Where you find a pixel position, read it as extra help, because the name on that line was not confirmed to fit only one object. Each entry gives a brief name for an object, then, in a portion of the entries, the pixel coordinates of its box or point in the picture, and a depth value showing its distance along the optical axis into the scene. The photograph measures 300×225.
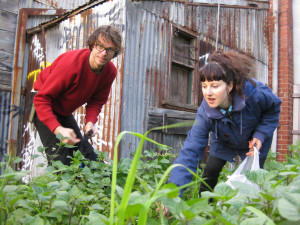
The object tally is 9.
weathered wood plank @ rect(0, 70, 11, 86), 5.95
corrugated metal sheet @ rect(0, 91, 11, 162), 5.95
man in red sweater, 2.36
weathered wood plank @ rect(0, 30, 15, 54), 5.95
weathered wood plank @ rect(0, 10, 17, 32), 5.94
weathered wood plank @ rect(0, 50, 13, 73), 5.96
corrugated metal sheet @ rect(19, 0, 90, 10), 6.91
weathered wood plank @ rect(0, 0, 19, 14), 5.95
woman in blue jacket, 2.11
